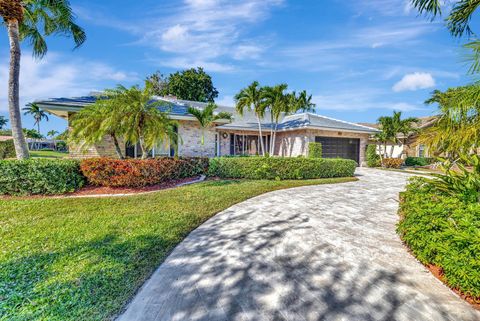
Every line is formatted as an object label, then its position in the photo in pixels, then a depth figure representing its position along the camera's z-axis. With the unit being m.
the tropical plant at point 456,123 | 3.66
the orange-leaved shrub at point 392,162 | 20.91
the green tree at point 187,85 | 34.16
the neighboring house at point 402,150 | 23.77
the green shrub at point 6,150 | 23.27
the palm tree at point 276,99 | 15.43
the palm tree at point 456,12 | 4.39
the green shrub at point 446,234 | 2.54
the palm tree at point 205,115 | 13.98
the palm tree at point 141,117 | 8.40
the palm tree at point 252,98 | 15.51
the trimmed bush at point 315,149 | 17.14
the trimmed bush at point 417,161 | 24.20
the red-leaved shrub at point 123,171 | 8.33
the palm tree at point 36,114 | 49.22
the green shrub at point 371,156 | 20.58
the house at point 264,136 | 14.90
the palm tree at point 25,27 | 7.87
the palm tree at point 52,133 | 56.81
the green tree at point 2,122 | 55.49
